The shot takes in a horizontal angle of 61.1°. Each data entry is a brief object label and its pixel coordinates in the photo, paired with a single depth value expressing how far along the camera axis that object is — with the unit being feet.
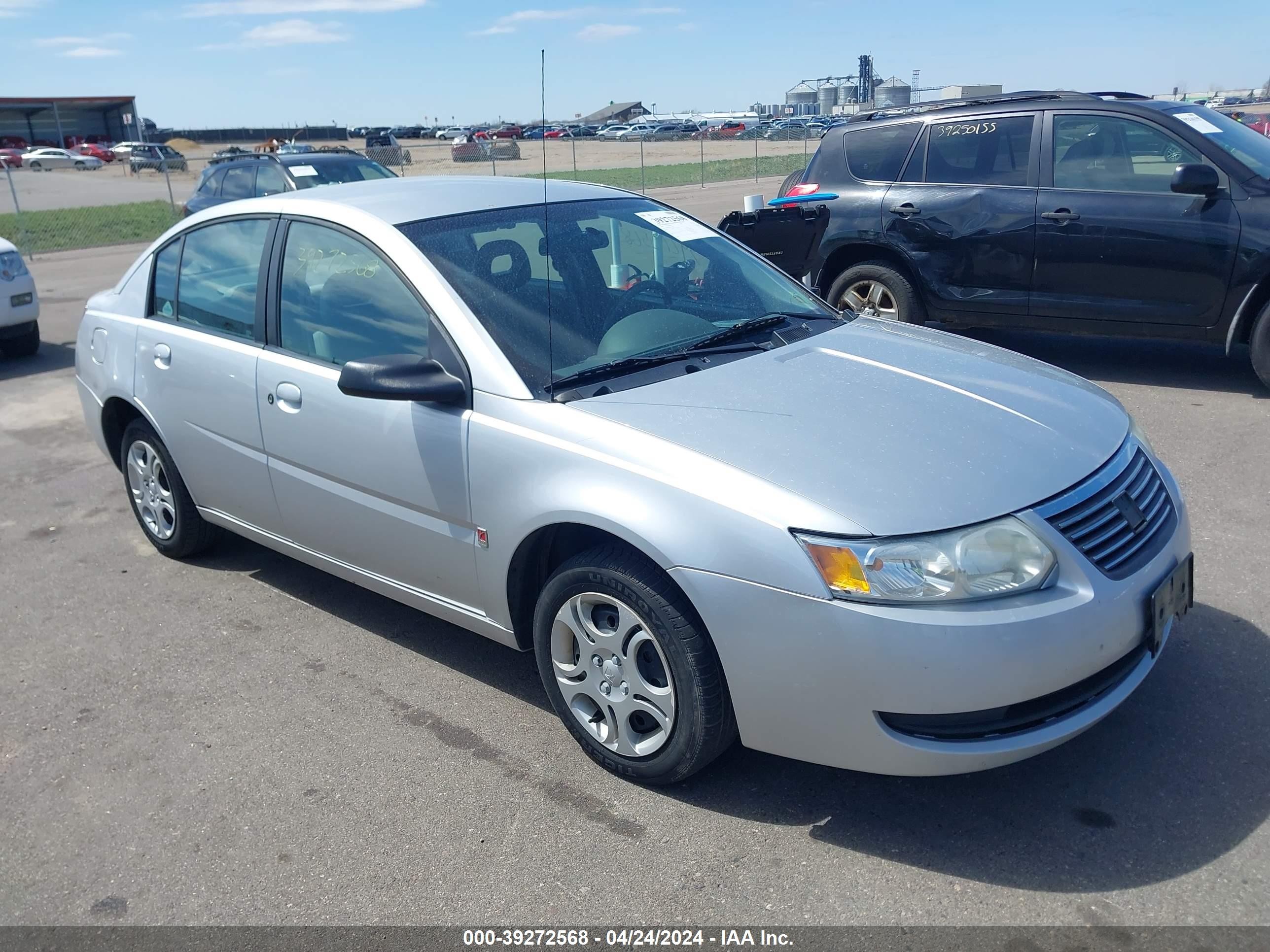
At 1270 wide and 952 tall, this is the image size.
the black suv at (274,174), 44.62
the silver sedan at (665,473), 8.78
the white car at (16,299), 31.01
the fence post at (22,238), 65.16
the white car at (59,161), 179.73
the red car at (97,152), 208.64
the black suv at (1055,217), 21.65
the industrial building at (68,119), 264.93
